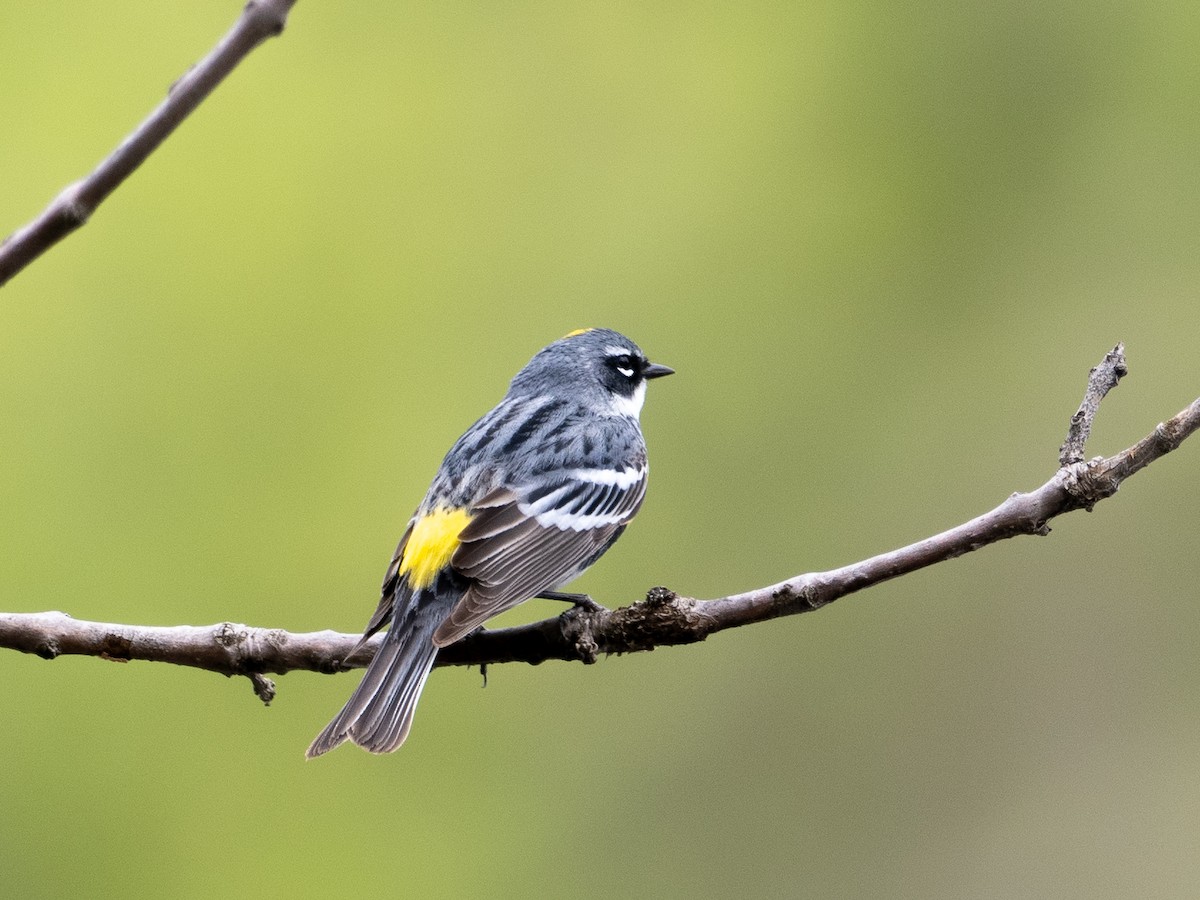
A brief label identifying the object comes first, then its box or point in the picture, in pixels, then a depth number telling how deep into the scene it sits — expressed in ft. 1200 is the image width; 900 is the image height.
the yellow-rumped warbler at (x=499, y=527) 19.39
